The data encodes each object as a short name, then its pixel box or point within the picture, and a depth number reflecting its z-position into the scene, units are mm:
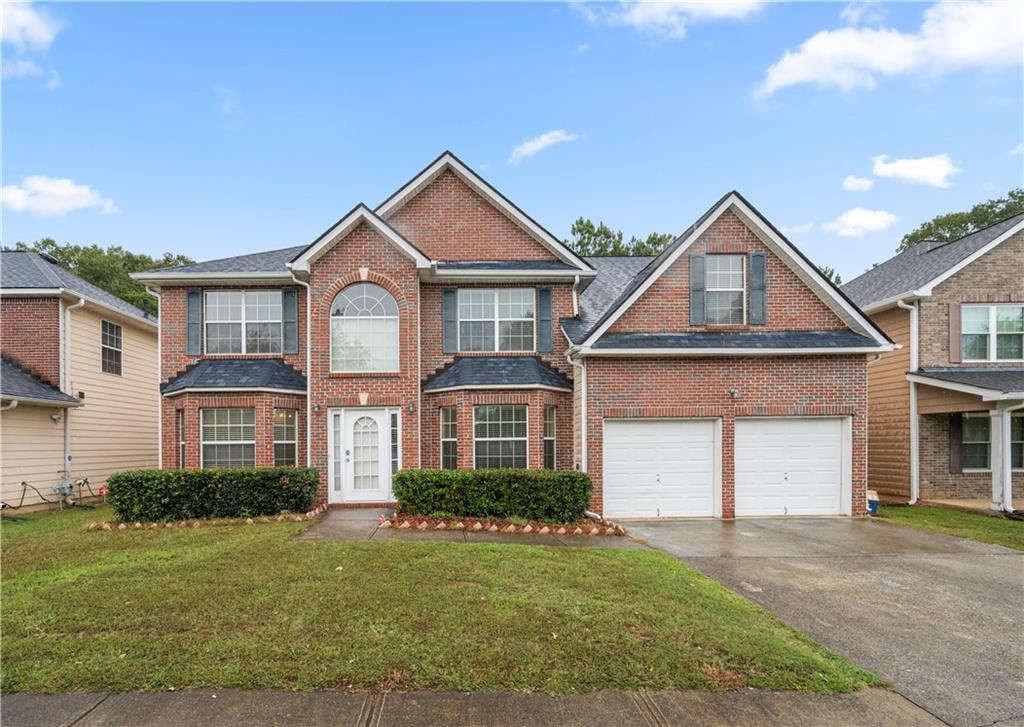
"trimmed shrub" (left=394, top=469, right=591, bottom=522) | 10141
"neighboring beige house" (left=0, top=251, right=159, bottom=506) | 12773
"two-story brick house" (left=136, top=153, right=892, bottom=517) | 11539
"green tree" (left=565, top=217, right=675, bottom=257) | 37594
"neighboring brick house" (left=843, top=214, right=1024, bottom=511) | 14117
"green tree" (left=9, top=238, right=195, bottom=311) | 34250
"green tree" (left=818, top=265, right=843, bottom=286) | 41741
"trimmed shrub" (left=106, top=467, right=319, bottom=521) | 10156
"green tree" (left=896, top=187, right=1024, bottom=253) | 35531
